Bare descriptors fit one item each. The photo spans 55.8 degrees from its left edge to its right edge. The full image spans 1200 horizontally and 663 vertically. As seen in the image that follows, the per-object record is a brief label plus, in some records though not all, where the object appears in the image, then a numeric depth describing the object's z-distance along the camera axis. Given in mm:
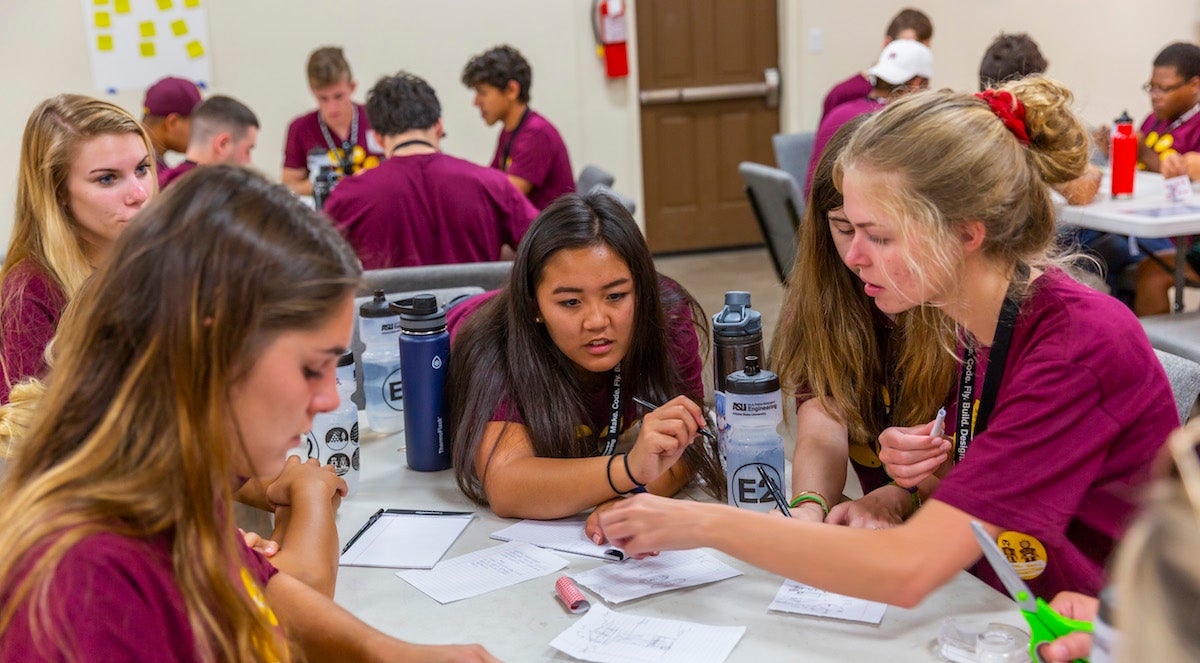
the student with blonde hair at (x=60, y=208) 2213
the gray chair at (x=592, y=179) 4555
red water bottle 3938
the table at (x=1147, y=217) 3537
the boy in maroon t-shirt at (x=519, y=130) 5090
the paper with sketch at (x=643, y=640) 1402
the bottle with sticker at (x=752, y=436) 1811
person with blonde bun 1410
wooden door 6910
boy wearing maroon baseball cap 5207
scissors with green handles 1243
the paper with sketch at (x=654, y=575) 1594
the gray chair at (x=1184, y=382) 1854
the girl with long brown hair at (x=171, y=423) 905
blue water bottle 2061
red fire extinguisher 6625
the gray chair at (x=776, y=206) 4262
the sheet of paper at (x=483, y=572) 1628
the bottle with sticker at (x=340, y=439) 2021
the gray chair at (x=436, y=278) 3174
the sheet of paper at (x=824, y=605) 1478
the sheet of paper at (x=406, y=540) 1742
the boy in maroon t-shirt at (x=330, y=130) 5430
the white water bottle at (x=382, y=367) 2334
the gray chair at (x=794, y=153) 5246
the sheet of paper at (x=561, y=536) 1727
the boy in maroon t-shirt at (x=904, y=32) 5665
